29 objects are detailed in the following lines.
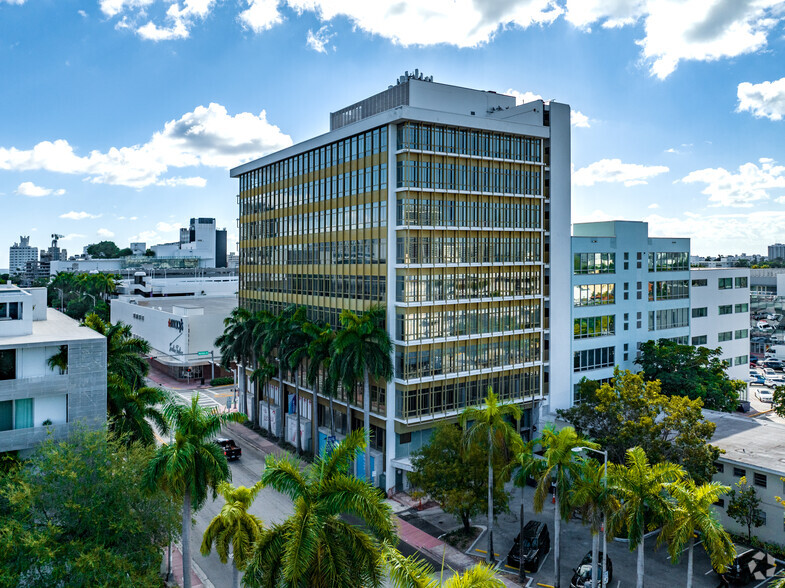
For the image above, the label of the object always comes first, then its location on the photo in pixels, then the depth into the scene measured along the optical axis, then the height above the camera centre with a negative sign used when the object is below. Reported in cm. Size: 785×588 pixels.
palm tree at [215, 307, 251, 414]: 6112 -639
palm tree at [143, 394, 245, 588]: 2433 -749
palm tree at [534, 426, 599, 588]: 3017 -991
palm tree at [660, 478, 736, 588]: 2547 -1079
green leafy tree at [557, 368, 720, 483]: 3581 -951
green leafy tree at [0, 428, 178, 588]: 2225 -980
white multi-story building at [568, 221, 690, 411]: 5719 -167
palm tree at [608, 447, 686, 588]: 2725 -1016
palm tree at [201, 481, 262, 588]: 2498 -1067
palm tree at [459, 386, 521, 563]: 3428 -884
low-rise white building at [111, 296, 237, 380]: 8875 -839
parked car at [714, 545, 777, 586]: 3191 -1576
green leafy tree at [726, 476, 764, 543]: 3491 -1365
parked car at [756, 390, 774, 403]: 8051 -1646
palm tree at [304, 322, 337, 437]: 4853 -595
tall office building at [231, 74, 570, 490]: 4559 +314
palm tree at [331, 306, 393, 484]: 4362 -523
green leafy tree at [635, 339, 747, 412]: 5612 -926
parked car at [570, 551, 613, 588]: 3066 -1565
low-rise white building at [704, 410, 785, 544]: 3588 -1166
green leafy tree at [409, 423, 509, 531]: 3559 -1228
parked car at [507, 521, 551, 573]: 3353 -1576
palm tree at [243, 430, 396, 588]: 1622 -727
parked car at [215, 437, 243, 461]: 5291 -1529
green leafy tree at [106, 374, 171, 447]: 3603 -787
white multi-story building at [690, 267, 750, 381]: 7000 -419
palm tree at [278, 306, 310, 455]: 5100 -558
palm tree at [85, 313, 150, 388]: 3941 -495
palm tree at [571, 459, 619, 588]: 2862 -1079
